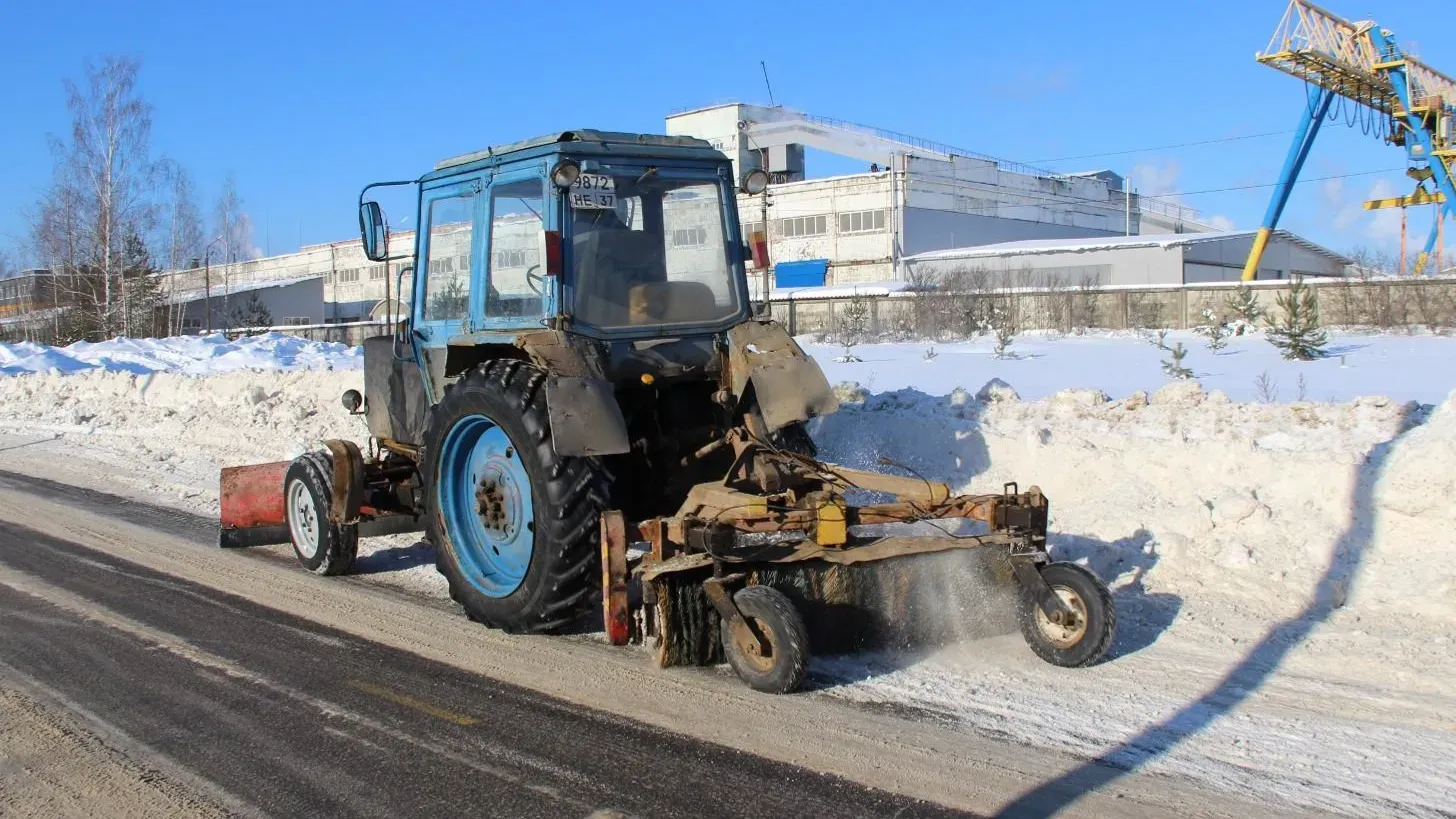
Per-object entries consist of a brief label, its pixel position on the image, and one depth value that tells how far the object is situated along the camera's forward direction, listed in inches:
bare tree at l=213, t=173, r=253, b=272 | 2006.6
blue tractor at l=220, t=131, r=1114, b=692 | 215.9
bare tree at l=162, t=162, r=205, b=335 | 1739.7
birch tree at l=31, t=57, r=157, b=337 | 1491.1
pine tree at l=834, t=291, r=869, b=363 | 767.6
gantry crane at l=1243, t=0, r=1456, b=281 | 1251.8
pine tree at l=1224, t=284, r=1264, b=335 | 755.4
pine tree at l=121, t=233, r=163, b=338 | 1581.0
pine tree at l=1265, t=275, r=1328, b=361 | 574.9
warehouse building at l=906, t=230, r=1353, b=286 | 1888.5
